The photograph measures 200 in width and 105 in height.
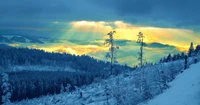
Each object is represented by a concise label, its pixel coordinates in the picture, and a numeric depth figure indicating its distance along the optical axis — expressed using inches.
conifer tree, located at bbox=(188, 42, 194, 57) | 4677.2
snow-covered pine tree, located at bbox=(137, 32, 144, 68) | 2895.7
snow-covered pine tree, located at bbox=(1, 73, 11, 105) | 2003.2
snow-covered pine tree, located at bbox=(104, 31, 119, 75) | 2640.3
